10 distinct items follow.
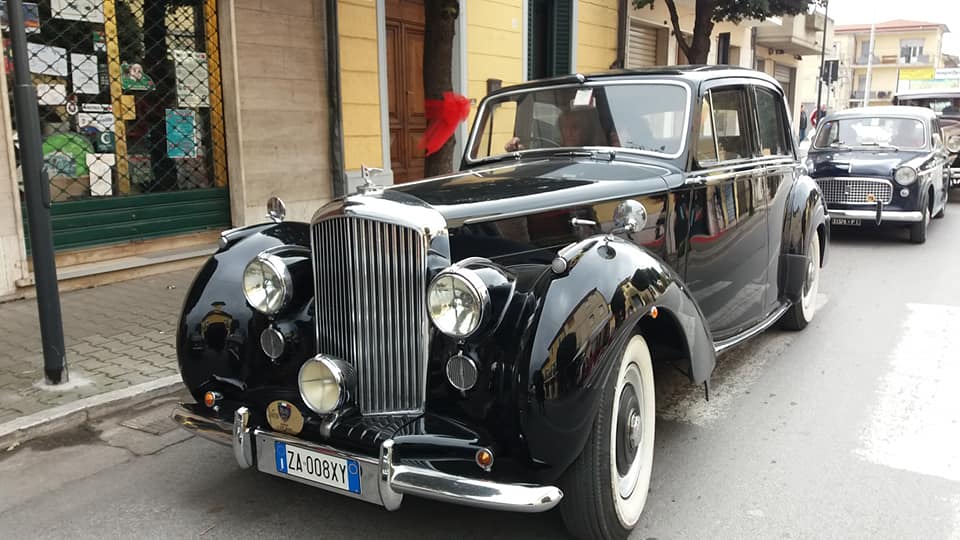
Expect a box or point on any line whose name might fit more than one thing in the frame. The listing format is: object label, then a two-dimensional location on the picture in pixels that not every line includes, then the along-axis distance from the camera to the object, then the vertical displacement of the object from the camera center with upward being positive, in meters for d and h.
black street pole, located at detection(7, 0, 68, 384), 4.21 -0.42
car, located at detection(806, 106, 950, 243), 9.53 -0.48
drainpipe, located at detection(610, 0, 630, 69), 15.16 +1.88
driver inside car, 4.25 +0.01
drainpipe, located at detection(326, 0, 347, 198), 8.78 +0.29
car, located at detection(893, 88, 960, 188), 14.58 +0.44
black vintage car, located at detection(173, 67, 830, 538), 2.57 -0.73
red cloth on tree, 7.09 +0.09
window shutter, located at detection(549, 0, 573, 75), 13.46 +1.63
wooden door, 10.13 +0.61
